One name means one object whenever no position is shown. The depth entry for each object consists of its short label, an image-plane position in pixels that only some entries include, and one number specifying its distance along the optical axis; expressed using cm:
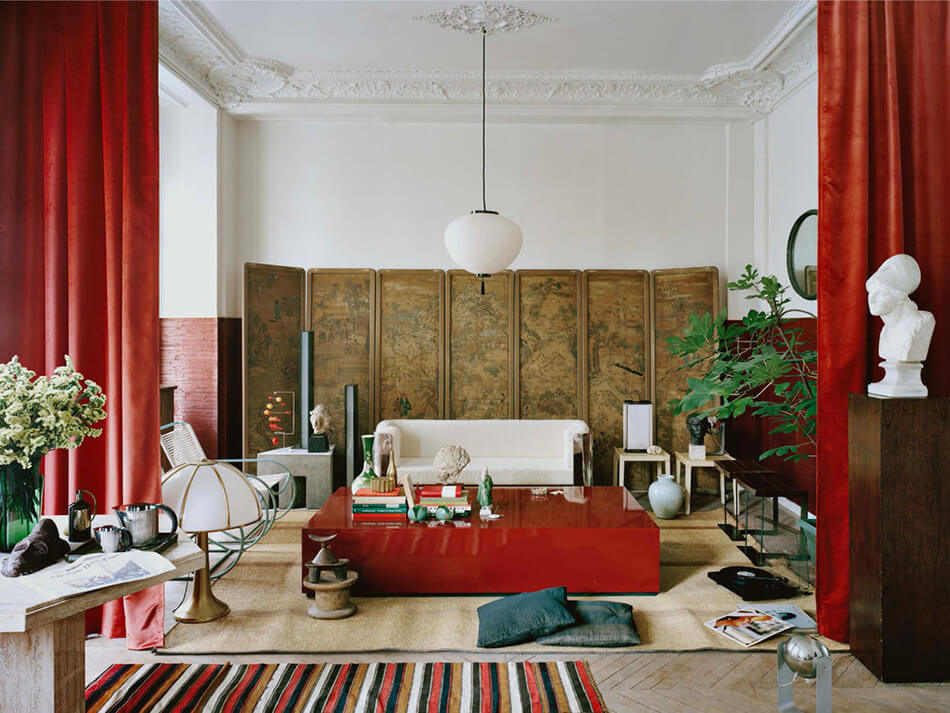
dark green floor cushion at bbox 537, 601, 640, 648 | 341
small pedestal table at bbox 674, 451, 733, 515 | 599
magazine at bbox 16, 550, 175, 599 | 216
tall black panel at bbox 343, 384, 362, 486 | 605
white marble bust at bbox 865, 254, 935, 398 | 305
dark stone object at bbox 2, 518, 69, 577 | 225
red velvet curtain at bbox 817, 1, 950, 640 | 336
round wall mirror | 561
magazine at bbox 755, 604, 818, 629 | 359
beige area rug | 343
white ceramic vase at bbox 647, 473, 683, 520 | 548
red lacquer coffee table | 403
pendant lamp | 446
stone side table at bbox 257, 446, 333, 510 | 607
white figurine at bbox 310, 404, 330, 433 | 612
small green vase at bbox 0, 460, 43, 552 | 243
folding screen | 664
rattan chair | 469
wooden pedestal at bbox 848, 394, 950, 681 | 304
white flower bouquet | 235
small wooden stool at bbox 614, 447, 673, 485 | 609
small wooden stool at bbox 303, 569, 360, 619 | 370
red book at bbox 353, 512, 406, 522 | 423
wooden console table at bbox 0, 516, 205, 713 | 210
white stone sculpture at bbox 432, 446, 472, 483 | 442
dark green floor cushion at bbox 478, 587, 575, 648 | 344
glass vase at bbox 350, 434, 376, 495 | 440
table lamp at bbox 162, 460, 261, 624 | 350
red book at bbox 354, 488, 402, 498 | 429
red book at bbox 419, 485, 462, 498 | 435
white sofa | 630
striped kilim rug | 287
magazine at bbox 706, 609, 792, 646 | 345
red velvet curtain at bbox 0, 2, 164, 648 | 329
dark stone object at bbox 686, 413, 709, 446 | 612
